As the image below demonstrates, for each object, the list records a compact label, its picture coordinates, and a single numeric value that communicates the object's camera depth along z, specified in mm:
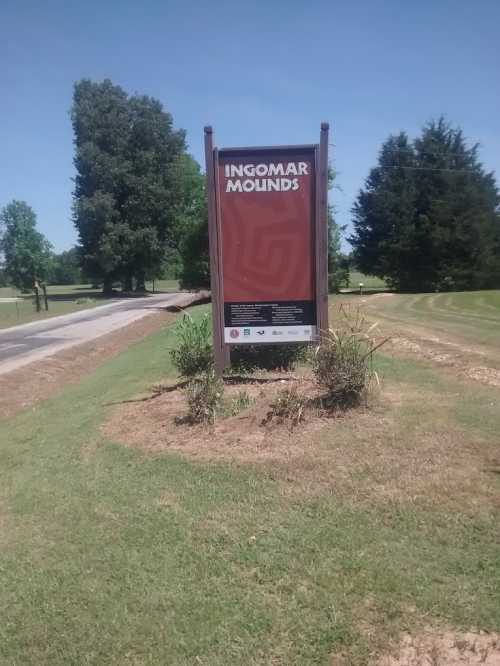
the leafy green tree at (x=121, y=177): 52312
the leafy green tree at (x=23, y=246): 65938
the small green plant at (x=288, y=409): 5391
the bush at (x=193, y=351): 7727
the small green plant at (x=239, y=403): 5891
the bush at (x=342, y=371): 5531
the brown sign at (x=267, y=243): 6699
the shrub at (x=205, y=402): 5754
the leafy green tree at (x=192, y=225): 41000
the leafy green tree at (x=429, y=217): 42812
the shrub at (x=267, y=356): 7727
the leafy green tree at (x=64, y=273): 128500
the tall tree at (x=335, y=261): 38381
